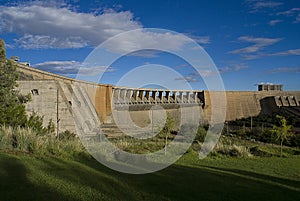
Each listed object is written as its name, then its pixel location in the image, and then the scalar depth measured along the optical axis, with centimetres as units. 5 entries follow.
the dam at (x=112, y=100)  1945
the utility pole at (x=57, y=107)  1904
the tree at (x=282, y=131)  1709
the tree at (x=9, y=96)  1202
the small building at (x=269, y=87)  6178
